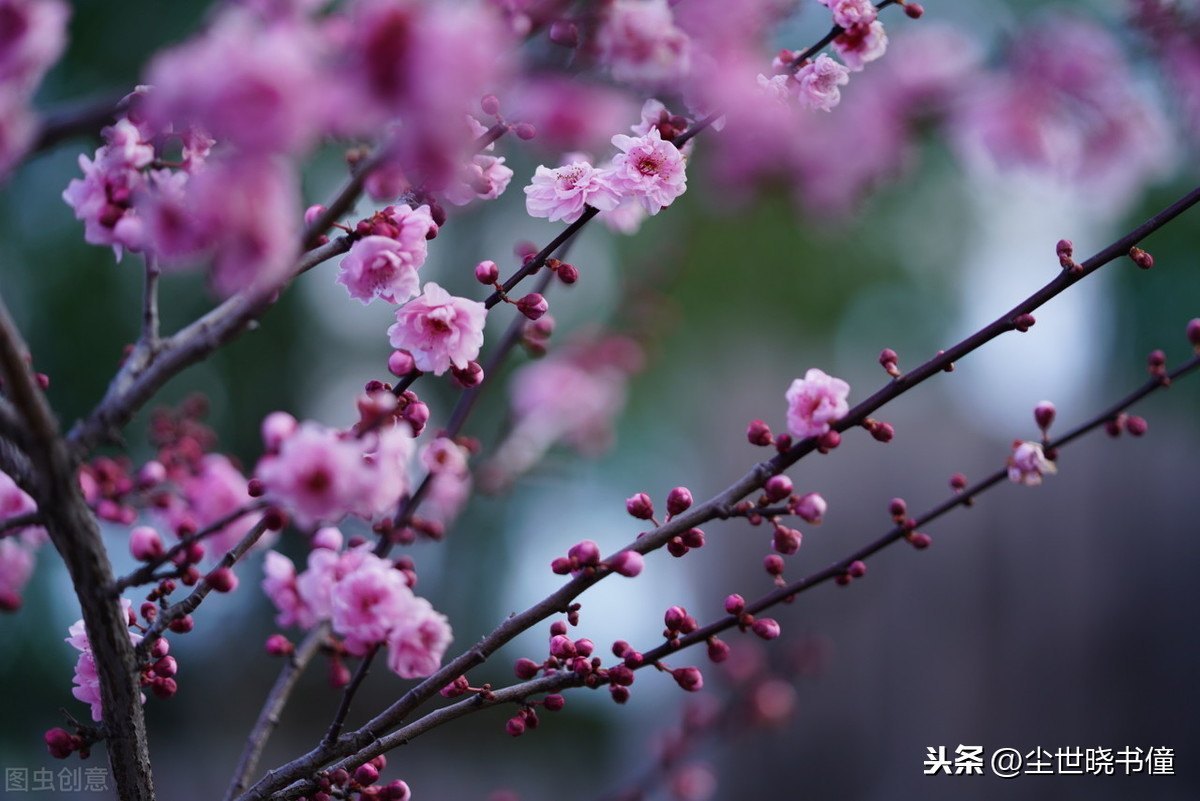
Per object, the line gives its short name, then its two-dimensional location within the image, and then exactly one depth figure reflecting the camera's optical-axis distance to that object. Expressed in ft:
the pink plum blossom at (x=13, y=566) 6.61
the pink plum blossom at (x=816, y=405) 6.15
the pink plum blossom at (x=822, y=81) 6.19
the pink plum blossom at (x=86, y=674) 6.15
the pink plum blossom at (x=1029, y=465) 6.28
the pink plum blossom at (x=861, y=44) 6.20
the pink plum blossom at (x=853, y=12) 6.18
